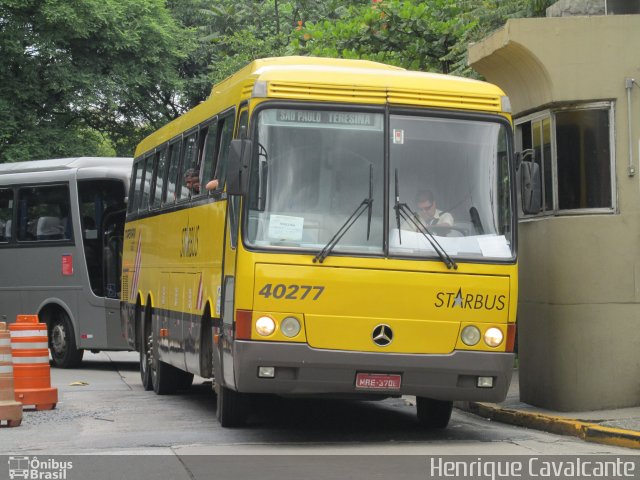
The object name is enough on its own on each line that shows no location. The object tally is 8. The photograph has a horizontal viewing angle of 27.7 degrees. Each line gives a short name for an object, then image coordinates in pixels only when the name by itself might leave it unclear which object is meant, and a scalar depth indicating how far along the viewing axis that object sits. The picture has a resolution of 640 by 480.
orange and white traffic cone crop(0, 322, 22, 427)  13.34
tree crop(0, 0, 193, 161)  36.53
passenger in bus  14.58
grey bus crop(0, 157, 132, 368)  23.14
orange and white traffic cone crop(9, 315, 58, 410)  14.95
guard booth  13.95
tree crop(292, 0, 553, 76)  22.64
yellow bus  11.34
